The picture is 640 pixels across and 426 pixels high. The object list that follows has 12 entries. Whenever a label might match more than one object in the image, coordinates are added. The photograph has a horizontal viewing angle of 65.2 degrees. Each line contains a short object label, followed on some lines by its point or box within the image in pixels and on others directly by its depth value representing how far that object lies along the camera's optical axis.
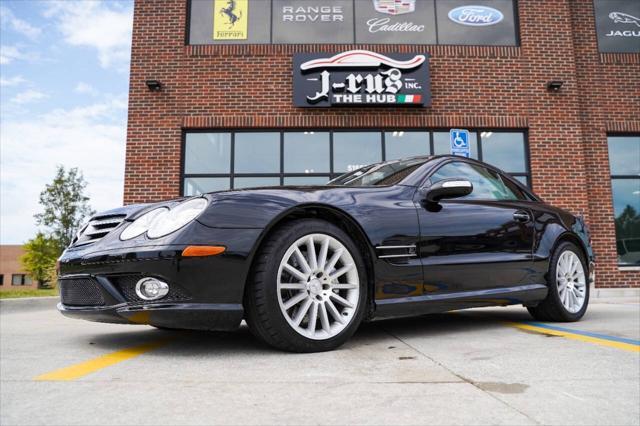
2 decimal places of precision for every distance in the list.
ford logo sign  10.45
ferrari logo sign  10.17
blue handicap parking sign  7.09
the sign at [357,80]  9.61
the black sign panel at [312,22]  10.19
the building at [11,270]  58.56
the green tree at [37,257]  41.81
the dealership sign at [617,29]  10.81
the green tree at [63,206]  34.12
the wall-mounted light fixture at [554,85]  9.94
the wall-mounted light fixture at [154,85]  9.60
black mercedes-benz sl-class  2.53
